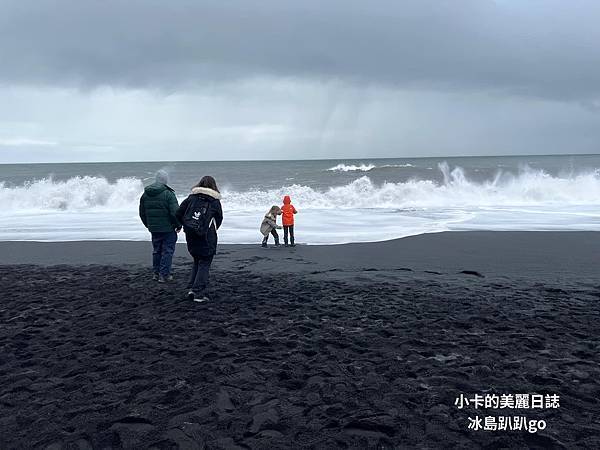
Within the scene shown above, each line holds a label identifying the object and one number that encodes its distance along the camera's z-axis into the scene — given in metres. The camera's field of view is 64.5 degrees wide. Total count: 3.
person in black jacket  6.84
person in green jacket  8.19
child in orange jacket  12.69
